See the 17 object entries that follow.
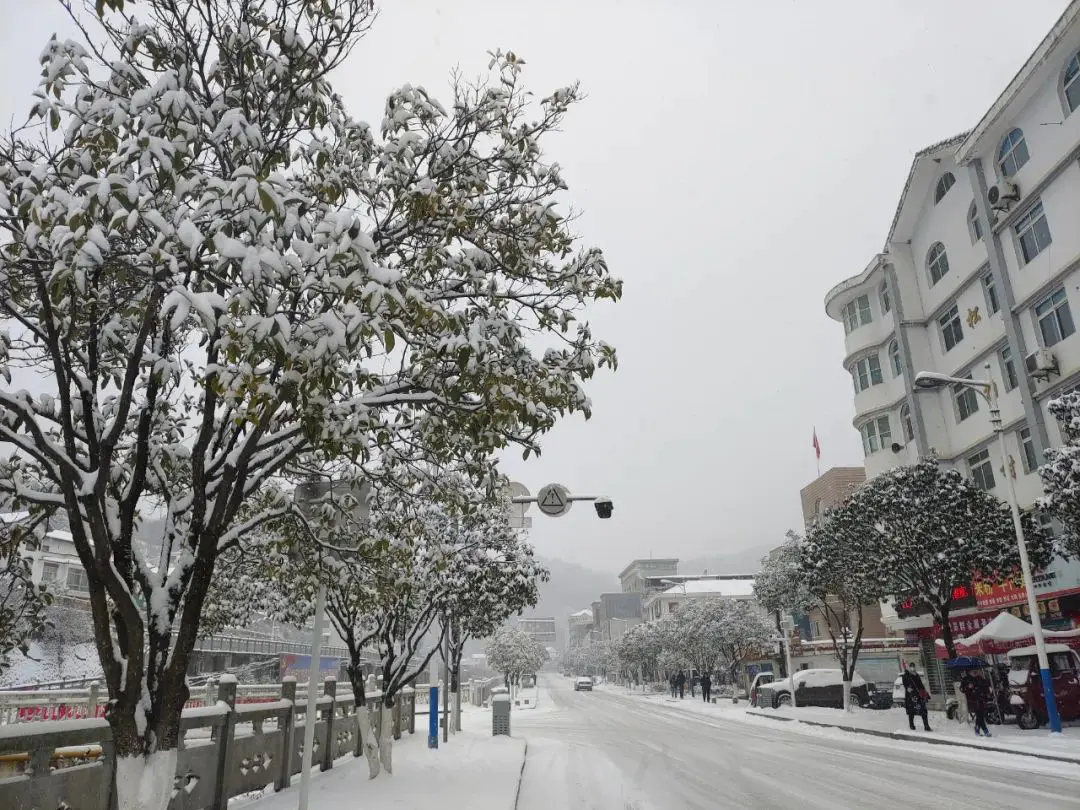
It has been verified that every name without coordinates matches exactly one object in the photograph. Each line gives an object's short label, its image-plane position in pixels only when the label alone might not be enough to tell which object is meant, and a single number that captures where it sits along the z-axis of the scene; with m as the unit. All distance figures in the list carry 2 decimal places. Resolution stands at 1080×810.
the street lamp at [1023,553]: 17.39
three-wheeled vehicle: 19.55
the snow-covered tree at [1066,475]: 16.84
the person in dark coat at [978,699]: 18.14
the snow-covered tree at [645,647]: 69.81
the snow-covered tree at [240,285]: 4.18
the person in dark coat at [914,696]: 20.61
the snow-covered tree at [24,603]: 6.69
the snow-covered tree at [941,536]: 22.08
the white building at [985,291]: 23.62
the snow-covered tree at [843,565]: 25.30
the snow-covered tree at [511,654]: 67.75
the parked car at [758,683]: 40.22
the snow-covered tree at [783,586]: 40.12
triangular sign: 15.98
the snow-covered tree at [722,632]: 51.31
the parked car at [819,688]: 36.12
